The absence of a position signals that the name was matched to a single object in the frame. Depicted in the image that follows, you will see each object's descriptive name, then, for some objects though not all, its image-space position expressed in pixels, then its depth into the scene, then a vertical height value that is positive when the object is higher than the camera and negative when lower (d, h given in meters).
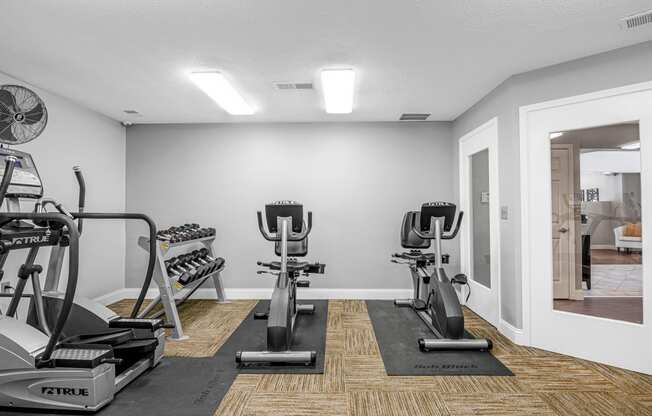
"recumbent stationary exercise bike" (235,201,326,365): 2.90 -0.73
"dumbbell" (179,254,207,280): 4.10 -0.62
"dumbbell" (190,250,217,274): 4.34 -0.62
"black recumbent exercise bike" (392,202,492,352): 3.16 -0.77
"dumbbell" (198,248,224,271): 4.53 -0.61
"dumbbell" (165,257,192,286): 3.81 -0.64
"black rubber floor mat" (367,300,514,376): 2.80 -1.28
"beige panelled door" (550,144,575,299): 3.20 -0.10
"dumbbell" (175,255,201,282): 3.96 -0.64
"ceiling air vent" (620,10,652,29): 2.34 +1.31
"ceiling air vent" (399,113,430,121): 4.68 +1.31
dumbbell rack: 3.52 -0.76
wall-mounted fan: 2.46 +0.73
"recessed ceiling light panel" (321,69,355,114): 3.18 +1.25
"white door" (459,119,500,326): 3.82 -0.10
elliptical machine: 2.05 -0.91
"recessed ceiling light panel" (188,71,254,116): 3.26 +1.28
